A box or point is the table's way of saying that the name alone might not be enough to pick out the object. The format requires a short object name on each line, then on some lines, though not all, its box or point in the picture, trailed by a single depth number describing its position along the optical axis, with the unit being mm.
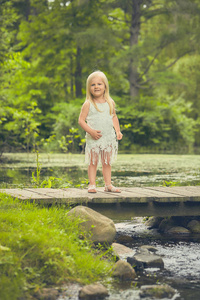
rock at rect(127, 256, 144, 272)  4781
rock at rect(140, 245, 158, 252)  5562
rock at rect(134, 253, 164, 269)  4871
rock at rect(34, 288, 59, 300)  3824
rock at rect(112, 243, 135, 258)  5259
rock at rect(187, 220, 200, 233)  6851
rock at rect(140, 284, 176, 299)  4004
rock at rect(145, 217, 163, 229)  7340
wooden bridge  6098
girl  6285
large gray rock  5558
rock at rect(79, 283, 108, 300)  3887
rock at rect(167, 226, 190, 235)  6762
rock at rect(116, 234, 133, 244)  6182
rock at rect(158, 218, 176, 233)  7000
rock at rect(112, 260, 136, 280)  4461
